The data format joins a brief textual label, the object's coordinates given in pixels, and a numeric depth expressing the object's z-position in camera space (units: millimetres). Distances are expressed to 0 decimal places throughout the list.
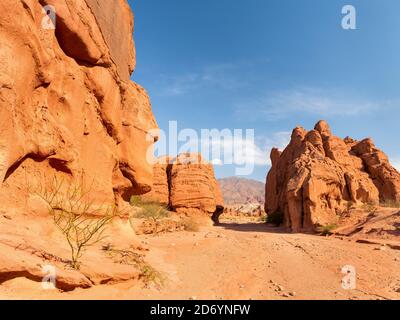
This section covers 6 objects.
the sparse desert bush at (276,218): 24406
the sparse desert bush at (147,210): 14717
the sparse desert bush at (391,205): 19125
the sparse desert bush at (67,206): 4418
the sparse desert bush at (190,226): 14812
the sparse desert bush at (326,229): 14945
